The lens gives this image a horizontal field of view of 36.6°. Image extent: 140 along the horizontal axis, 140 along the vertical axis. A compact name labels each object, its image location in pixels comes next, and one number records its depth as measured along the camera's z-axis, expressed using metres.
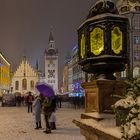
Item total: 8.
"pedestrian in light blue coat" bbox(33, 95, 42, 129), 9.17
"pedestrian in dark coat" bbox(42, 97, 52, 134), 8.15
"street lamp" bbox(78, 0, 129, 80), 2.99
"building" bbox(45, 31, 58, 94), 75.21
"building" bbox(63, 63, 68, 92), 79.26
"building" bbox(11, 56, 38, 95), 66.13
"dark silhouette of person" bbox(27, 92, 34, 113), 17.37
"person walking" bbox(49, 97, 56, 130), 8.85
